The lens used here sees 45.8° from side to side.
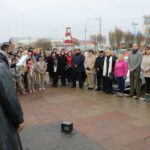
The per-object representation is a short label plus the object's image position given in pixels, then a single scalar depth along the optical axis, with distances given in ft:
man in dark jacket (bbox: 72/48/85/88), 24.43
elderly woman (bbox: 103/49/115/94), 21.24
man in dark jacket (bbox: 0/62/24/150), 5.63
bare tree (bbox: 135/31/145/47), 152.63
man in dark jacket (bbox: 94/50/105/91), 22.34
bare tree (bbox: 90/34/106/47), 146.44
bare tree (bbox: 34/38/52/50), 175.27
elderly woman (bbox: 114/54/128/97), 20.40
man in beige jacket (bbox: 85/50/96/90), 23.50
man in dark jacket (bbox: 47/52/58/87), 25.48
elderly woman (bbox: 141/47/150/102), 18.57
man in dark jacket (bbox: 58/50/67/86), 25.71
